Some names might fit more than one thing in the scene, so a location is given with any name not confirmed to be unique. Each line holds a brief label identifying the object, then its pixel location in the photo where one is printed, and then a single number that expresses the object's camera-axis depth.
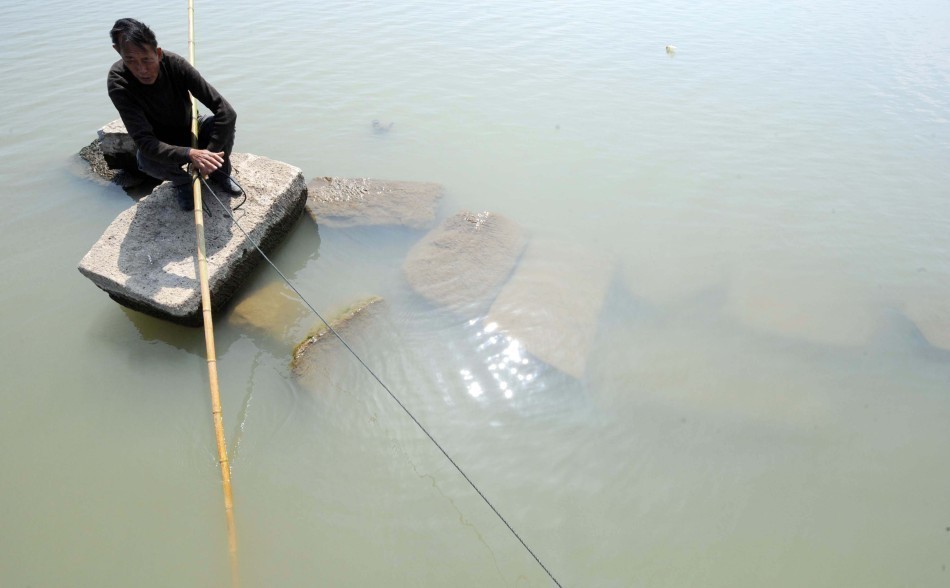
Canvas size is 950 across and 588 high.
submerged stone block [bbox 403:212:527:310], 4.22
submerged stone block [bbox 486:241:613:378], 3.83
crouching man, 3.35
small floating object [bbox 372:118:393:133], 6.60
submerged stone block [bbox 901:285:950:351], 3.96
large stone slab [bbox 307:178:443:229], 4.99
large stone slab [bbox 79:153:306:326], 3.60
